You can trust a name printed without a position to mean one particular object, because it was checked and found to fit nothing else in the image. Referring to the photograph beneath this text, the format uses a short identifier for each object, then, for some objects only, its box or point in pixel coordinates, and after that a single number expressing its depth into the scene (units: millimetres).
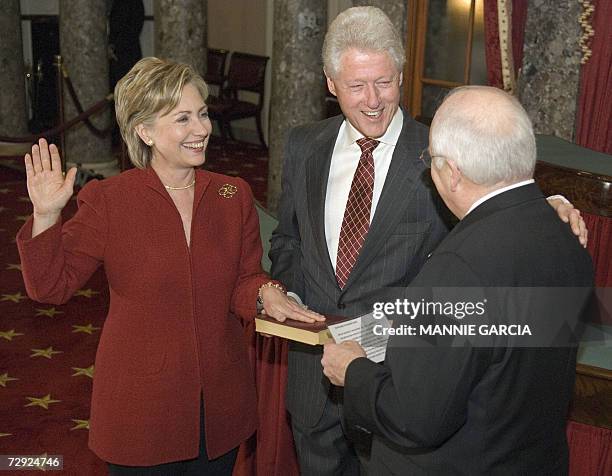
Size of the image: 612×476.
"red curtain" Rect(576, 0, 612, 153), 5152
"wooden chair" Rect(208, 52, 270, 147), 10336
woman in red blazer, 2352
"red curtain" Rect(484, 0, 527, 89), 5688
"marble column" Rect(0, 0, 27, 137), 9688
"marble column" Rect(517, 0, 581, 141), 5223
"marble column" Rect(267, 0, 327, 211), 6219
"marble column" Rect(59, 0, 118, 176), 8789
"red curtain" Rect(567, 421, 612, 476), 2891
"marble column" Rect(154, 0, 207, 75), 7762
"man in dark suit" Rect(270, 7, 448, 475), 2447
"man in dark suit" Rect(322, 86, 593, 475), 1747
